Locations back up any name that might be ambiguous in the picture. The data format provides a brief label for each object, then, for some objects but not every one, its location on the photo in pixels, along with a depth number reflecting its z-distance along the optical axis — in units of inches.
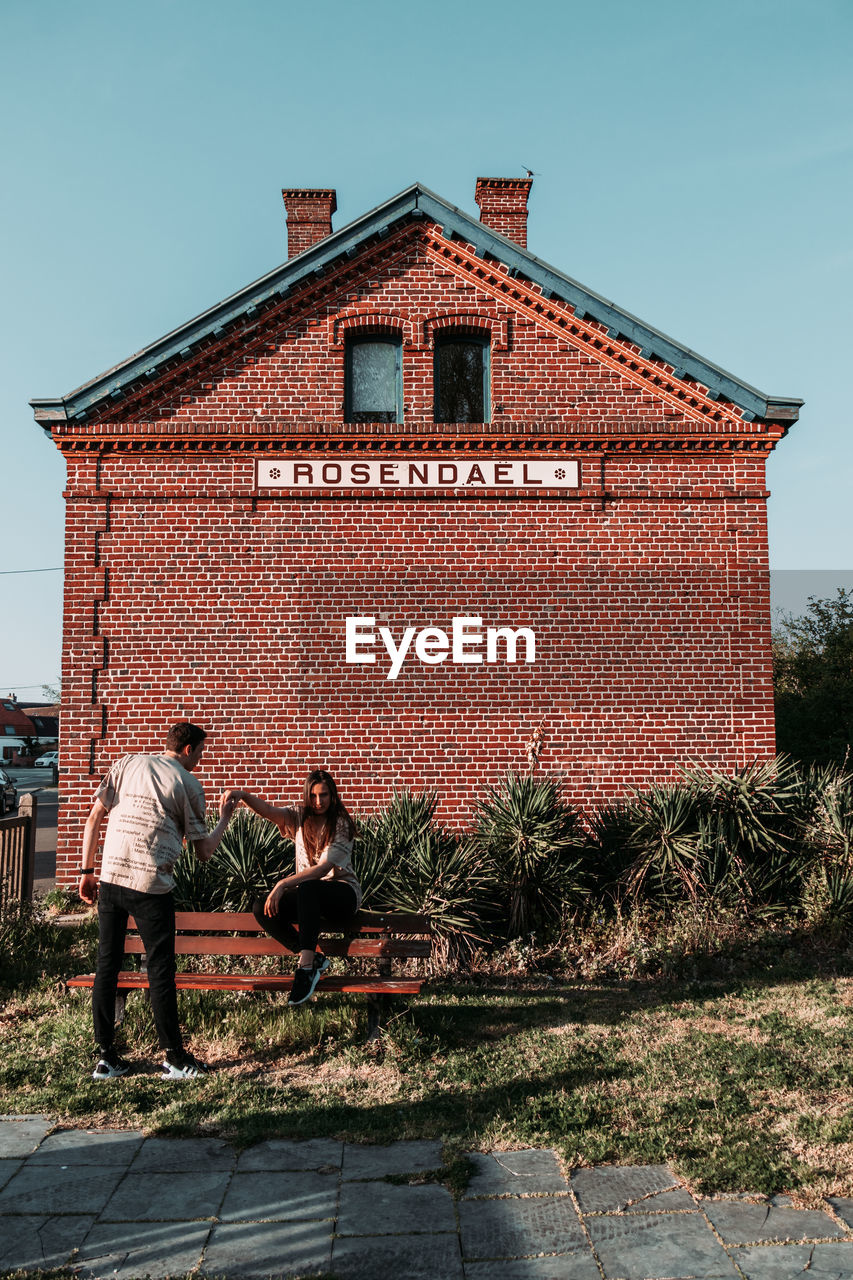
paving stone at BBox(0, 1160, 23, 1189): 168.9
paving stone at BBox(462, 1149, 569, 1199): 161.9
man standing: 218.7
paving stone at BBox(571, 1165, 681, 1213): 157.2
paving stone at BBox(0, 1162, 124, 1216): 158.1
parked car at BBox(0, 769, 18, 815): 1056.2
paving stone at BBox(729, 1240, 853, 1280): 135.6
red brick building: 451.5
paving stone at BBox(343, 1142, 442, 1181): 169.8
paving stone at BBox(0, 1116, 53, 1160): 180.6
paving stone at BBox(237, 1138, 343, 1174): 173.2
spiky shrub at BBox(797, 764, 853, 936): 358.3
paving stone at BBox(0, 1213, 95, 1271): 140.9
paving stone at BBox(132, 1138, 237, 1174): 173.0
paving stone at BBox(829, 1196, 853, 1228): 151.4
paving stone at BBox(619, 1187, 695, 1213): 154.7
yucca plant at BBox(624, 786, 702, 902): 363.9
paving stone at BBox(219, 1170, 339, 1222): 154.6
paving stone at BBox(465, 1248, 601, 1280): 136.8
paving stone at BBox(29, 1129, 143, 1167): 175.9
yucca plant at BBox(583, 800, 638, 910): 372.5
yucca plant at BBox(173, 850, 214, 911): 350.3
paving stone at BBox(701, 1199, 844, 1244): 145.9
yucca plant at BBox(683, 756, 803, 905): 365.4
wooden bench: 233.9
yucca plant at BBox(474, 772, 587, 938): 353.1
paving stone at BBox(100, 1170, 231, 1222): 154.5
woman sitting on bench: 239.3
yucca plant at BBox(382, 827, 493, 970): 323.3
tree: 635.5
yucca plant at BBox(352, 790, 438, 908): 346.6
